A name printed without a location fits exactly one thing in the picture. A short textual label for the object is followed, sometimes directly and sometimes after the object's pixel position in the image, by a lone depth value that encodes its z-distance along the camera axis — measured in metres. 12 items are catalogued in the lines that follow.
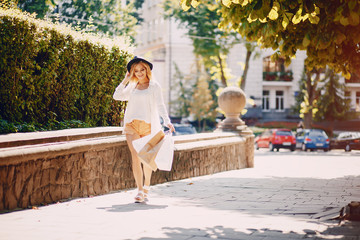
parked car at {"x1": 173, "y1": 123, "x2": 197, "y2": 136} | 30.09
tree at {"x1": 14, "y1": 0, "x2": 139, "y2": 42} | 23.89
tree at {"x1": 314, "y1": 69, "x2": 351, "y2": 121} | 50.50
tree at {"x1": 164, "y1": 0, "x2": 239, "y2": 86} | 32.50
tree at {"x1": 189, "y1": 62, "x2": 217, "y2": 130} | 52.59
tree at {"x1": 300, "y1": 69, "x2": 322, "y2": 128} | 35.66
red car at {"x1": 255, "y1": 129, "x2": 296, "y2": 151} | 35.62
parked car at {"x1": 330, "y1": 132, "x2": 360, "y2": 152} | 35.47
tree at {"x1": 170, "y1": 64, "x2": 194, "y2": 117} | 54.28
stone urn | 14.59
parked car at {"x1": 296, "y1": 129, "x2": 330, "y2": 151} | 34.53
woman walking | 7.47
